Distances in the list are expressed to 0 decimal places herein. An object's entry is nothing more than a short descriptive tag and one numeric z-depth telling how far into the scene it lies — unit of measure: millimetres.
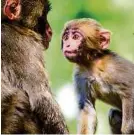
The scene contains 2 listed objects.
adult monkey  5422
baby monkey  5566
